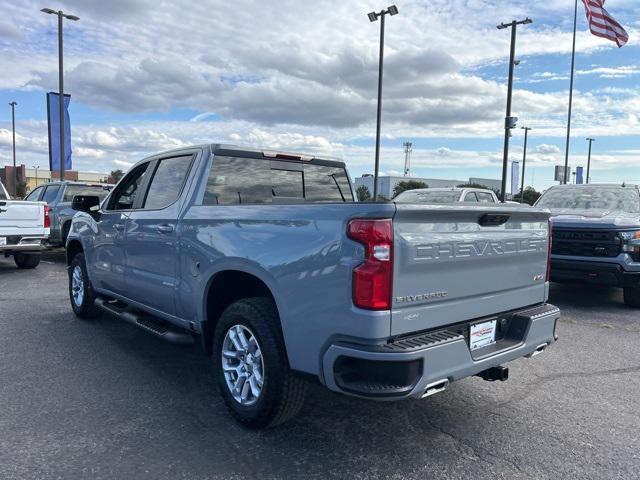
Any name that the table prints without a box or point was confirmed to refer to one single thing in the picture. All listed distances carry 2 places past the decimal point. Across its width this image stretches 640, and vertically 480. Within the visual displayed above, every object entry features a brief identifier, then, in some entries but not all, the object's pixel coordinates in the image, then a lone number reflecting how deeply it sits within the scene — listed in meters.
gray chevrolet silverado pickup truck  2.83
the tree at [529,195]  59.86
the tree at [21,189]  55.79
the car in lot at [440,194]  12.85
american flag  17.33
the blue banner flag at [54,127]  20.09
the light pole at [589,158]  59.37
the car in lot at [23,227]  10.14
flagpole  30.43
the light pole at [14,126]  46.81
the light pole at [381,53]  19.78
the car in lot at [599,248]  7.34
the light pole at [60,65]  18.54
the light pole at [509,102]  19.16
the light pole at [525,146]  46.64
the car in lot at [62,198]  12.41
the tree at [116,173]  56.89
